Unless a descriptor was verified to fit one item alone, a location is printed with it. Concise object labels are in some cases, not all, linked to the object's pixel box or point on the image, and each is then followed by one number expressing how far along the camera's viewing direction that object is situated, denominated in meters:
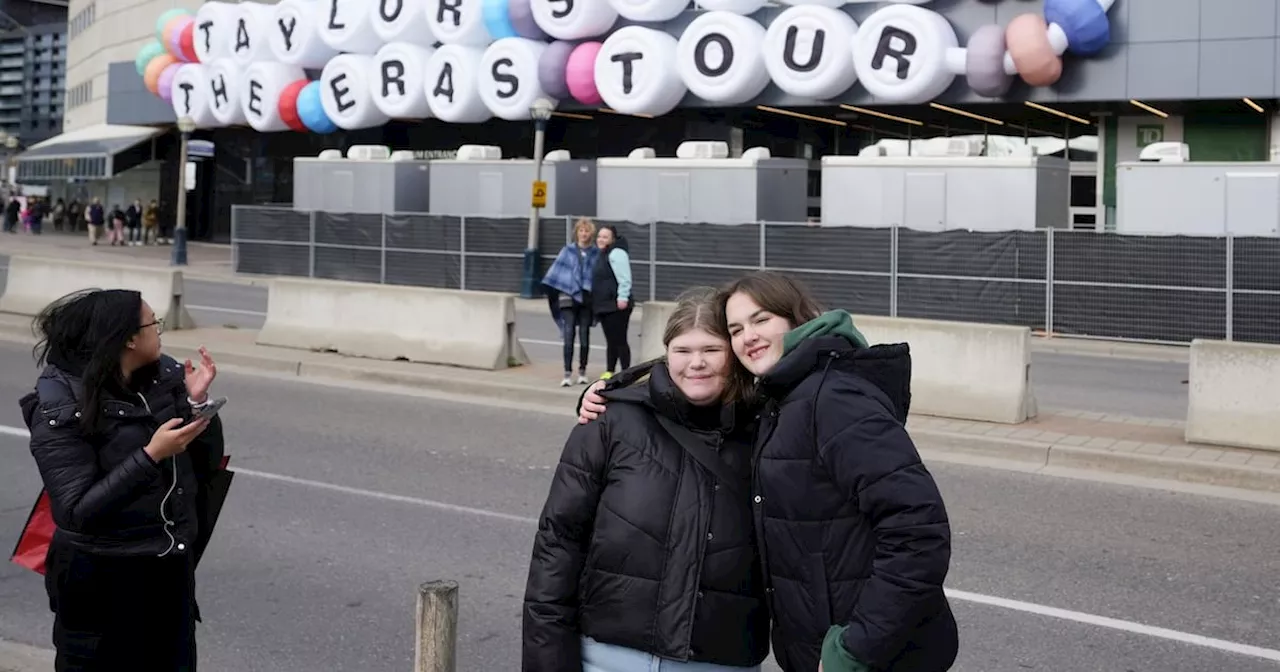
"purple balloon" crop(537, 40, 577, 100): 32.28
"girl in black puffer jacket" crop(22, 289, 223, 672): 4.29
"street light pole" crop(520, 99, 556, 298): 26.80
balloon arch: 27.80
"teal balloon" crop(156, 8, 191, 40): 42.03
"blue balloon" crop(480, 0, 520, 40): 32.69
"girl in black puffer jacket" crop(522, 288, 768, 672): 3.57
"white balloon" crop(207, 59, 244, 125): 39.31
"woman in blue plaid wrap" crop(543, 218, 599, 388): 14.42
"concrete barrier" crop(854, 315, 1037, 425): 12.30
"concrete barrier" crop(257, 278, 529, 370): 15.41
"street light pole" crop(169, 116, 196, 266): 35.66
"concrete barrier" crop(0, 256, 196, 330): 18.50
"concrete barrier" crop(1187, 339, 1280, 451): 11.07
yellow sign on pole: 26.64
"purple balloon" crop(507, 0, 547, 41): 32.34
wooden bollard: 3.84
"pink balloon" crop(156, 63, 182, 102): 41.75
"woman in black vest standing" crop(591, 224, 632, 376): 14.31
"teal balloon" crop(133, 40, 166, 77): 44.12
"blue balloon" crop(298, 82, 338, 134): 37.34
